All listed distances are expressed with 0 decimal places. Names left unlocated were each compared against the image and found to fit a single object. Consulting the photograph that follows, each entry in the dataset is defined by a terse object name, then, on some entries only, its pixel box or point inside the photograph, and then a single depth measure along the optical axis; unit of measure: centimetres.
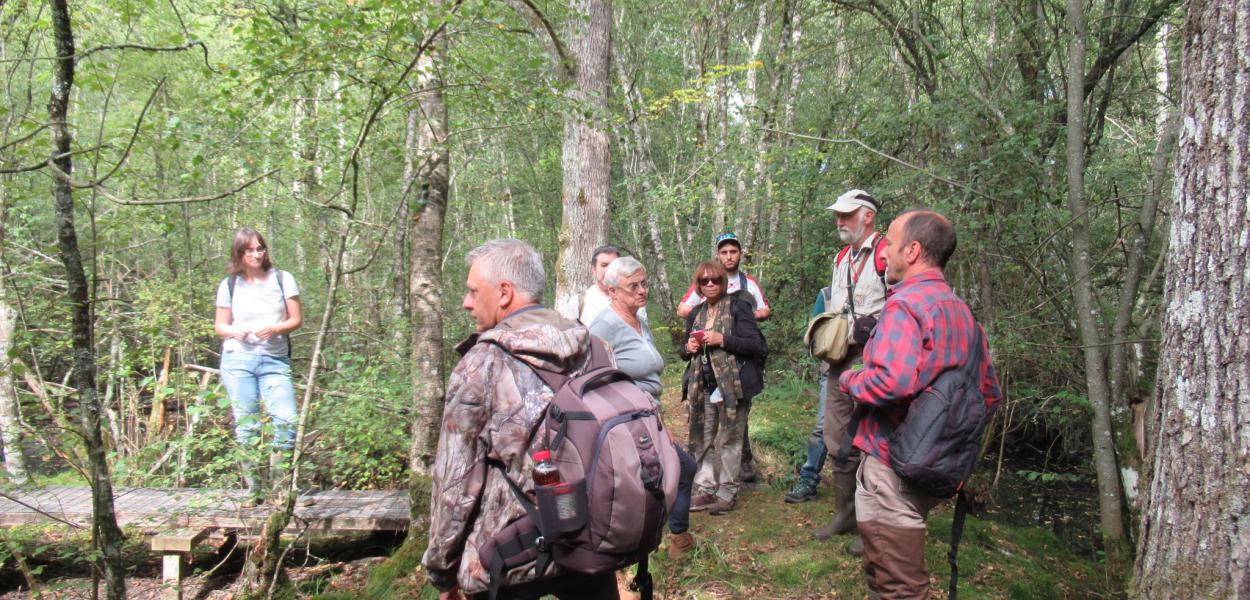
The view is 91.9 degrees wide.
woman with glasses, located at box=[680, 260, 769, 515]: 434
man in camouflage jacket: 186
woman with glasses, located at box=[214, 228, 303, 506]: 422
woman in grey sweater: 339
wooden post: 436
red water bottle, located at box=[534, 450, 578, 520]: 176
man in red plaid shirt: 238
